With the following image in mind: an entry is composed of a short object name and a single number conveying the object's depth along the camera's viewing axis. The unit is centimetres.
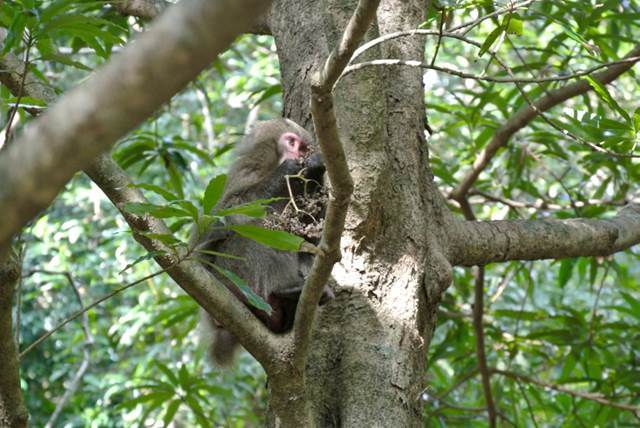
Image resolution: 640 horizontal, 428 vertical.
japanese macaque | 562
